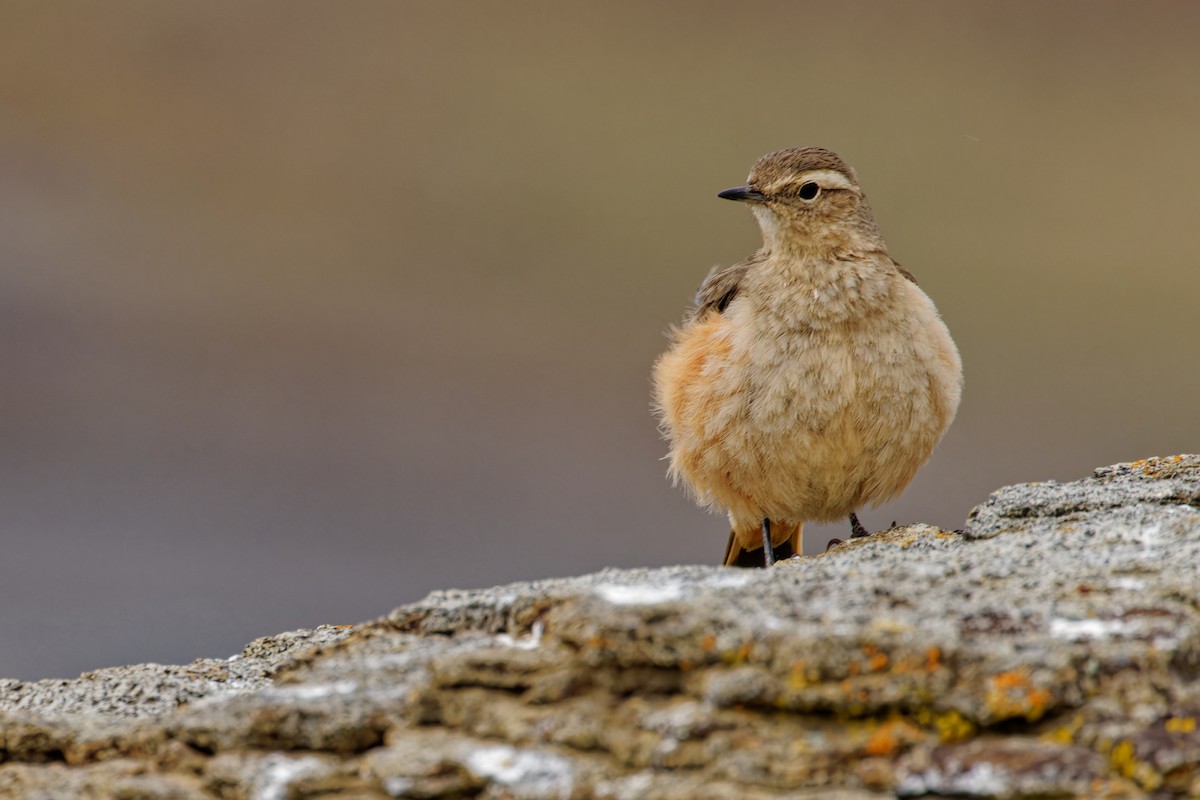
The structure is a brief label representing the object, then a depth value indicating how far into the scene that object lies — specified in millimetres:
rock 5316
